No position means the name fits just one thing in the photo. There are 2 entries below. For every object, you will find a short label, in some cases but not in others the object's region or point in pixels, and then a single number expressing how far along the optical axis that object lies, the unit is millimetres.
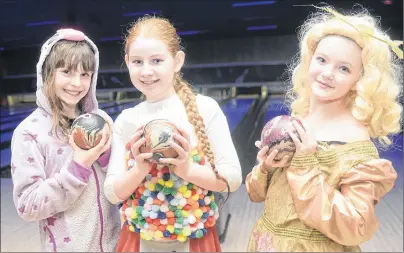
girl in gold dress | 867
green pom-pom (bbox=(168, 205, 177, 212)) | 974
